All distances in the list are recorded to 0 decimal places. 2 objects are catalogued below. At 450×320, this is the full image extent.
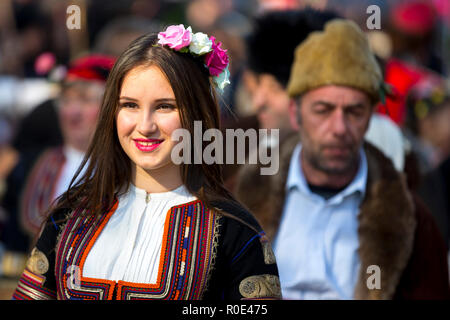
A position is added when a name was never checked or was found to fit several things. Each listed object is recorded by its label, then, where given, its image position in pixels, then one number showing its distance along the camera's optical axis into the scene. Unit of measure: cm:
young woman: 442
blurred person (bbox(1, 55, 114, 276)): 1043
